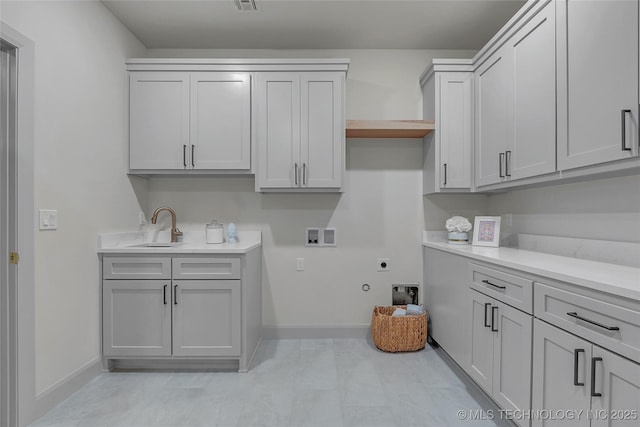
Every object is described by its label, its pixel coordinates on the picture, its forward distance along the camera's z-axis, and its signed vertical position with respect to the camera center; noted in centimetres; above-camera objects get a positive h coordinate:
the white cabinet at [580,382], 112 -62
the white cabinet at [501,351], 163 -74
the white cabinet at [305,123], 282 +71
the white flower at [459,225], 294 -12
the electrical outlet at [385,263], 322 -50
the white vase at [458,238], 294 -23
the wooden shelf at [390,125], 287 +71
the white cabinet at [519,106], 191 +67
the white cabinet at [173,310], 248 -72
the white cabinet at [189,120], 282 +73
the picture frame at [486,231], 267 -16
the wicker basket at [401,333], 282 -100
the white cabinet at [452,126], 283 +70
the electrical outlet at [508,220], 286 -7
